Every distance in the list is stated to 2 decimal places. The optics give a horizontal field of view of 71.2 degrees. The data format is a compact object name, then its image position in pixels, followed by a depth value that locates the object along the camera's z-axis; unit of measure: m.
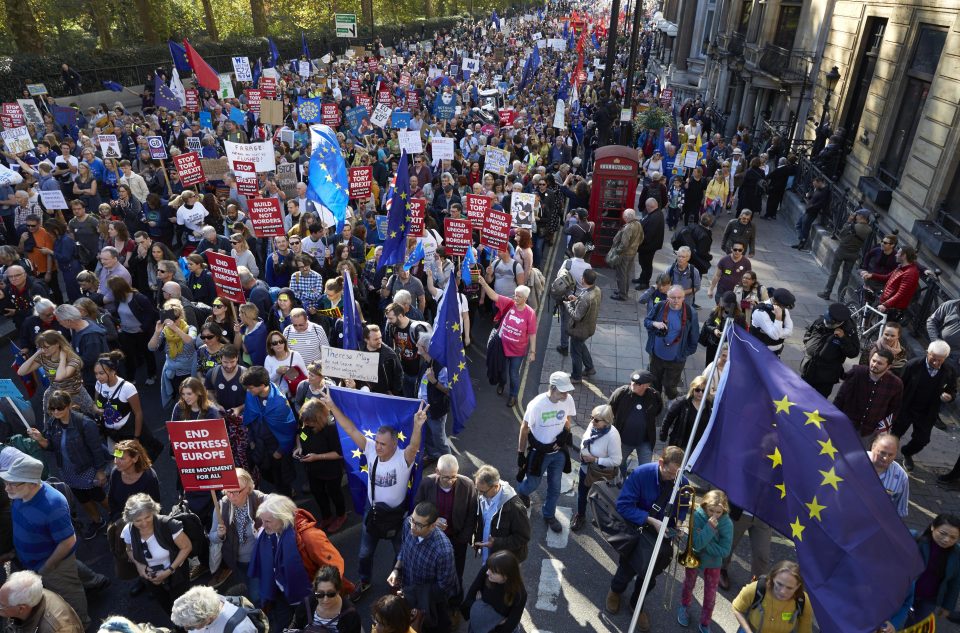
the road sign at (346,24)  35.17
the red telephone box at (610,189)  13.14
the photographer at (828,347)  7.48
